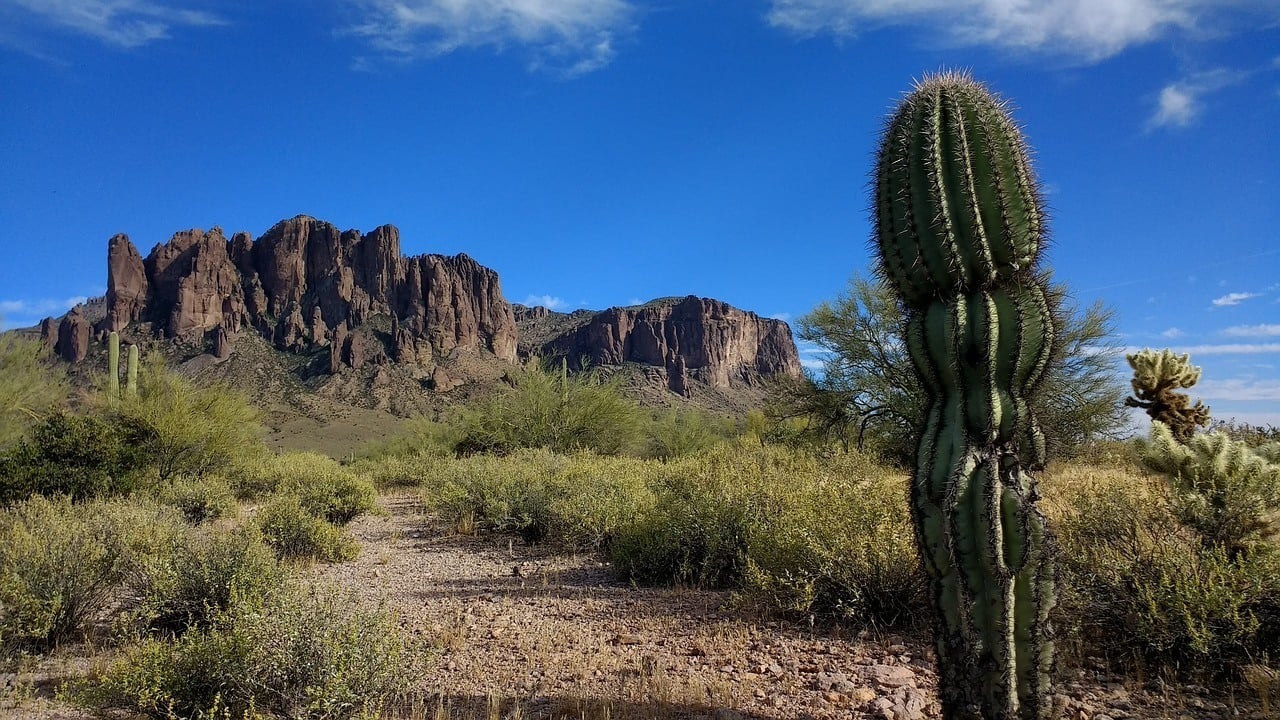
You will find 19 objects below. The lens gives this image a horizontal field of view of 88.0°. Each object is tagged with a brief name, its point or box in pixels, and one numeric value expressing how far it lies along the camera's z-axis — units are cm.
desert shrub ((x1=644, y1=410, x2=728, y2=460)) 2467
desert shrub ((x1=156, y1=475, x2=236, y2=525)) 1023
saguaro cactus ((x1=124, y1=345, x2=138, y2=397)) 1581
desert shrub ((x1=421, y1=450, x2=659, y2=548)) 796
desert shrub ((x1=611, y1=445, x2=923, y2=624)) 468
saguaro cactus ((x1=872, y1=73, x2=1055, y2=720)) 281
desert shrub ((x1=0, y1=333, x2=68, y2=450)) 1295
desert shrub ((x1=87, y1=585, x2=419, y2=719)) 315
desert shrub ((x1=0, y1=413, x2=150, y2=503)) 983
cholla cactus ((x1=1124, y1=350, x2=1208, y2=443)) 810
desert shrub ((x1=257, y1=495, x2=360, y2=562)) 765
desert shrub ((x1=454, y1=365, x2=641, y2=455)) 2155
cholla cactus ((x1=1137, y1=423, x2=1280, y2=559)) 457
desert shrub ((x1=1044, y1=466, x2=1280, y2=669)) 356
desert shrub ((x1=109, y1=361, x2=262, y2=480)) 1395
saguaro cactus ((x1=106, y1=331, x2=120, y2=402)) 1587
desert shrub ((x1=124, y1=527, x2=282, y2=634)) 479
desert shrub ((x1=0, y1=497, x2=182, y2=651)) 448
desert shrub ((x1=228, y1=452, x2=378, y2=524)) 1059
